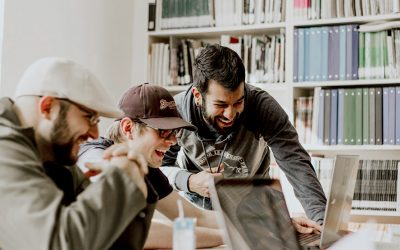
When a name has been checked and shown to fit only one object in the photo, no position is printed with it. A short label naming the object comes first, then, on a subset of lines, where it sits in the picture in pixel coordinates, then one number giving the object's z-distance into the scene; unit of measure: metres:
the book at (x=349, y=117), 3.24
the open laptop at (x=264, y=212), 1.19
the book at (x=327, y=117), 3.28
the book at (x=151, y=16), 3.71
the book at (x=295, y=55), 3.36
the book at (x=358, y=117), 3.23
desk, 1.62
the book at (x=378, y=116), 3.20
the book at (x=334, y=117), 3.28
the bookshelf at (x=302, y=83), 3.21
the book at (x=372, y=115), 3.21
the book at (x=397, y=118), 3.16
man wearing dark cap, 1.64
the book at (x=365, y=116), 3.22
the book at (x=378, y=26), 3.20
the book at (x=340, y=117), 3.26
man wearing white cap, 0.92
